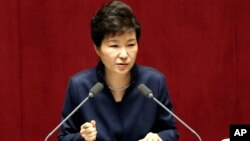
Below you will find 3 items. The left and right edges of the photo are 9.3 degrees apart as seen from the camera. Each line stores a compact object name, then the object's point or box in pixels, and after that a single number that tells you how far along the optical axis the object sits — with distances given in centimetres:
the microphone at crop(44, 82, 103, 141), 566
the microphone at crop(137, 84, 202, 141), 568
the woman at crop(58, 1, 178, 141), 588
